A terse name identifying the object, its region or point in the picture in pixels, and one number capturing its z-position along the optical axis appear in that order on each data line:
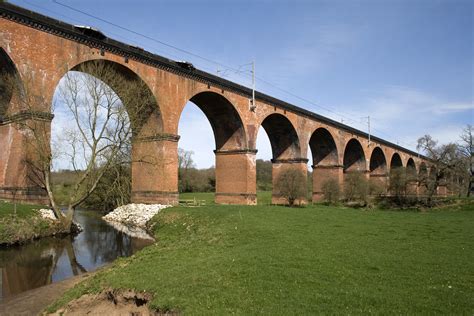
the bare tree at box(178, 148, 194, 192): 59.03
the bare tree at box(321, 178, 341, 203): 35.50
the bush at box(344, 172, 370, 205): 35.97
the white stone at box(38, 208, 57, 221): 16.80
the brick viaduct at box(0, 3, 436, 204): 17.27
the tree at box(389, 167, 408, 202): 36.84
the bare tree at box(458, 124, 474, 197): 35.81
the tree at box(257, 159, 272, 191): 70.69
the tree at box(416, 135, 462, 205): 31.84
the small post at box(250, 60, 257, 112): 30.00
